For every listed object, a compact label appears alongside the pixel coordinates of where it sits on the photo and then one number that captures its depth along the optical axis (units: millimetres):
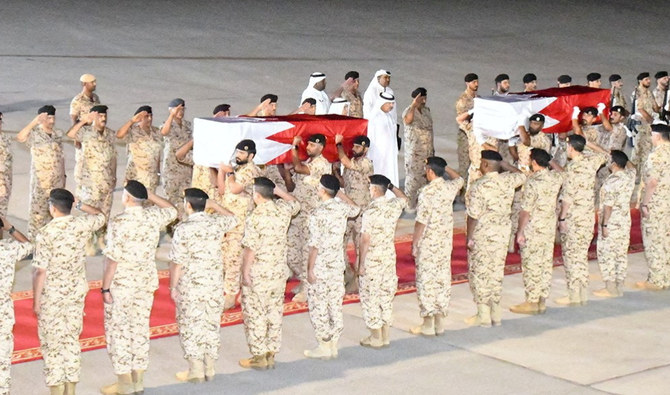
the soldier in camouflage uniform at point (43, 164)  12227
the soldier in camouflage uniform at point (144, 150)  12656
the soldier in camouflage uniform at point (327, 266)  9711
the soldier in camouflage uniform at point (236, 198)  10523
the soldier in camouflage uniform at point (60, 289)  8617
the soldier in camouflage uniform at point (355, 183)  11594
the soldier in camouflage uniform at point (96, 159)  12195
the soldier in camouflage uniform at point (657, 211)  11852
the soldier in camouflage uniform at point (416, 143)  14672
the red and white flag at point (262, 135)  11031
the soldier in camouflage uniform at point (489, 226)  10617
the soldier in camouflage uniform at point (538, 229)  10953
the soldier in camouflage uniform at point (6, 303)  8344
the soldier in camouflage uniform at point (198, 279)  9078
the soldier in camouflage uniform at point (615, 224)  11367
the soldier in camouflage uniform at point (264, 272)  9461
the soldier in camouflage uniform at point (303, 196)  11070
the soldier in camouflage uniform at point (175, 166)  13164
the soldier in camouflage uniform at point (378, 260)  9922
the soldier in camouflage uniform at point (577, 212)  11367
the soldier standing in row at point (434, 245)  10312
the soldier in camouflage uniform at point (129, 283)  8859
